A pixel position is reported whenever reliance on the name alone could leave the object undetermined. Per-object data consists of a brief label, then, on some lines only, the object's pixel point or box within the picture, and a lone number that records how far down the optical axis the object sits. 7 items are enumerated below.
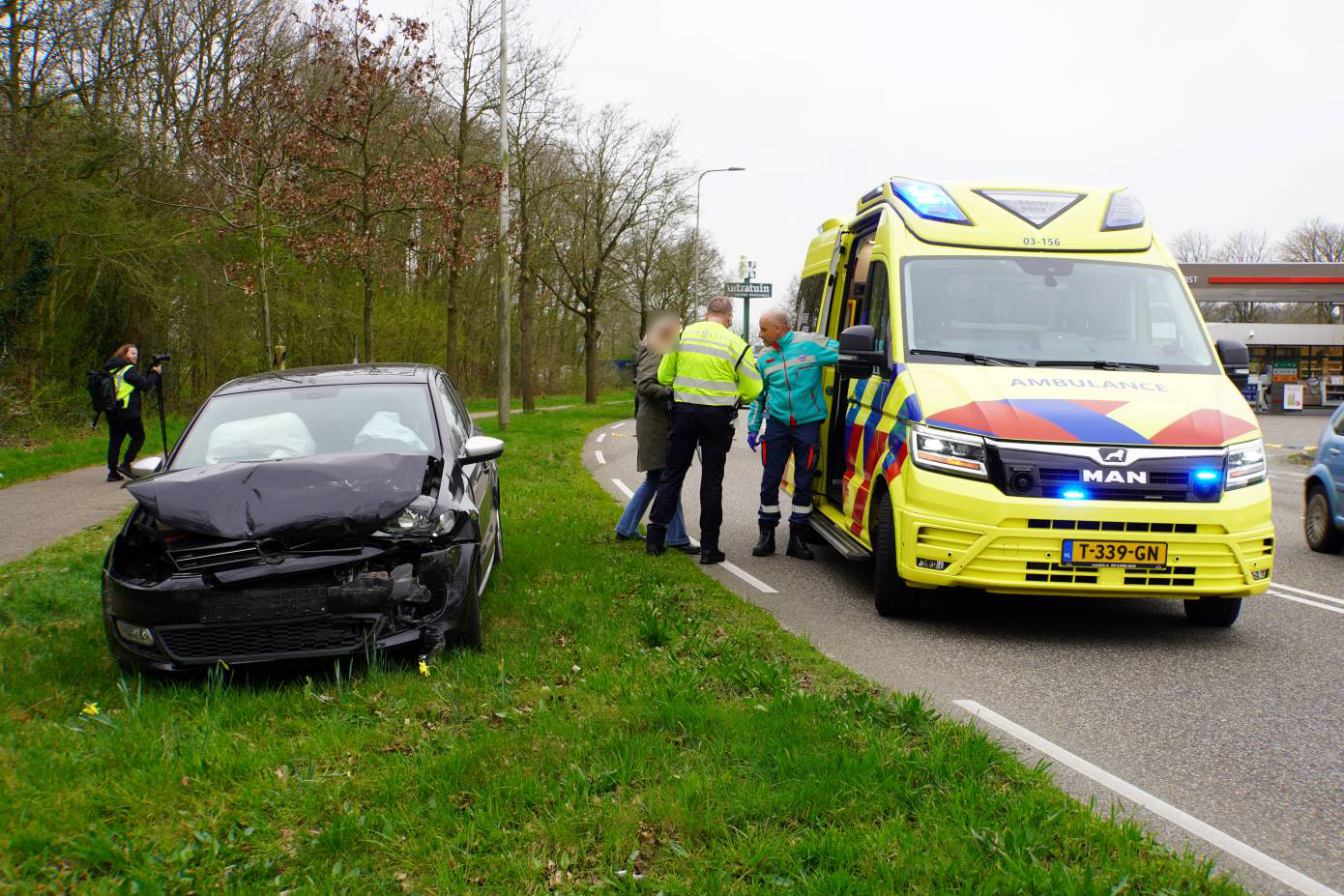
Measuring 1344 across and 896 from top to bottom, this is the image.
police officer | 8.16
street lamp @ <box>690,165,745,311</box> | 44.53
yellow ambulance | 5.87
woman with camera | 13.73
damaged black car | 4.80
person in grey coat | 8.70
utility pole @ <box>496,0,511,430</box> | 22.83
